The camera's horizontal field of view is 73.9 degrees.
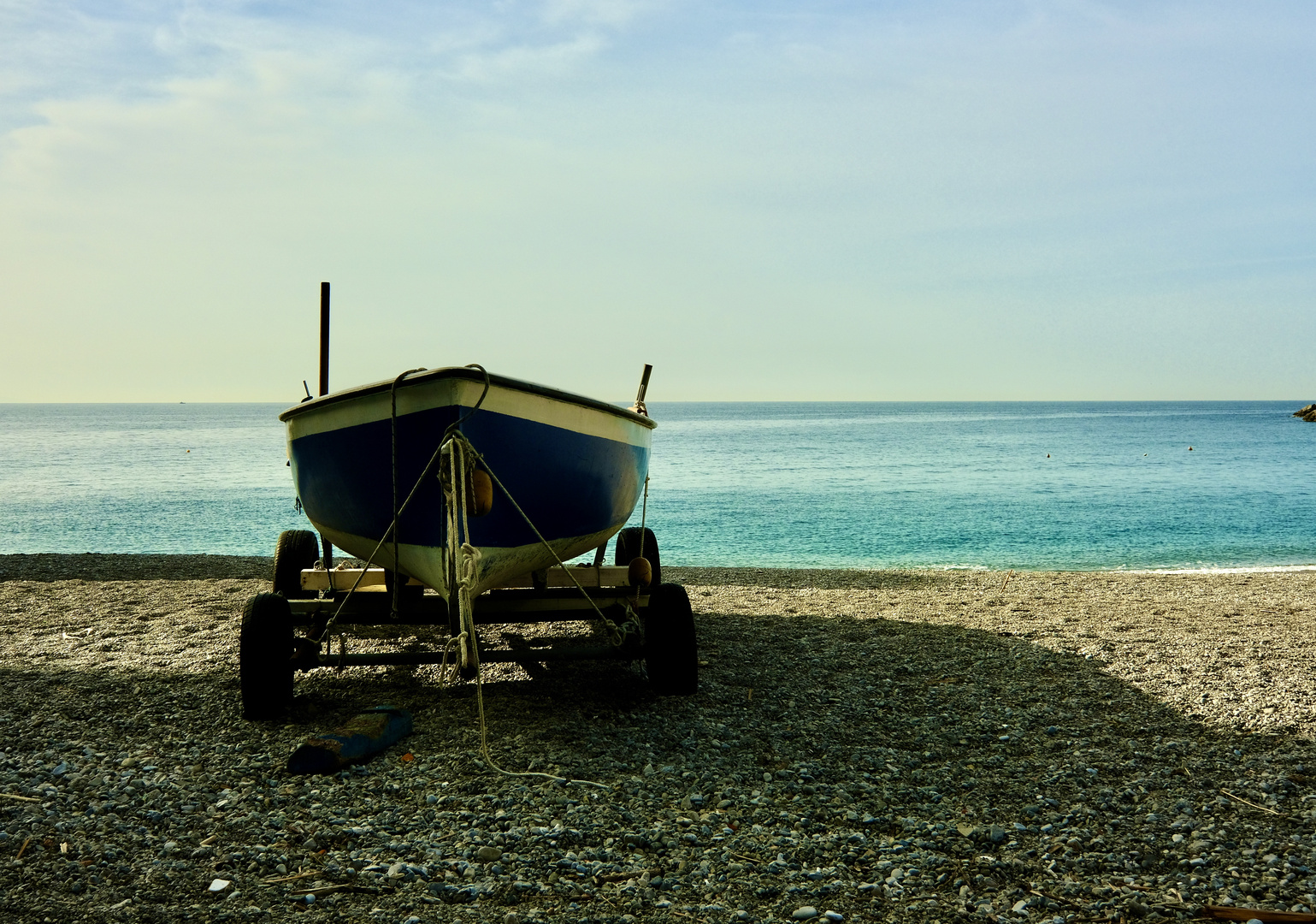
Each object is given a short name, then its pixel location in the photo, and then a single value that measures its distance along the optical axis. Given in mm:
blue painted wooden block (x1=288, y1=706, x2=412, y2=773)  4121
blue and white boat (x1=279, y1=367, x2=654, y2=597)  4805
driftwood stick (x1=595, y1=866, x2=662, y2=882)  3170
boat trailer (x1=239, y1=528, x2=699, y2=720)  4867
